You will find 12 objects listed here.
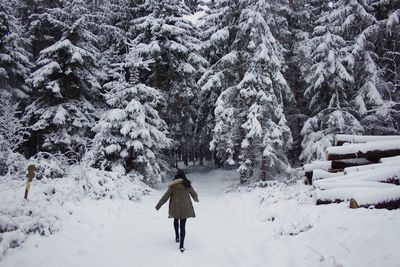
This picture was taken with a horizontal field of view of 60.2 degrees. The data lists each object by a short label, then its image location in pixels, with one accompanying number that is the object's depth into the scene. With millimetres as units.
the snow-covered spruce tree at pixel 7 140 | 12891
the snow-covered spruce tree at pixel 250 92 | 17766
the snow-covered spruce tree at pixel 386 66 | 17672
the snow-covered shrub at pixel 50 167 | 13738
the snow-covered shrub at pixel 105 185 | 12187
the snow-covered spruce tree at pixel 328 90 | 18703
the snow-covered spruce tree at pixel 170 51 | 21188
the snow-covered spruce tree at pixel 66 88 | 19891
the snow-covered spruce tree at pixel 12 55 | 22000
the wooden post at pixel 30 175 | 8727
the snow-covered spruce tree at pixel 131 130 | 17000
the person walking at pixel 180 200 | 8586
